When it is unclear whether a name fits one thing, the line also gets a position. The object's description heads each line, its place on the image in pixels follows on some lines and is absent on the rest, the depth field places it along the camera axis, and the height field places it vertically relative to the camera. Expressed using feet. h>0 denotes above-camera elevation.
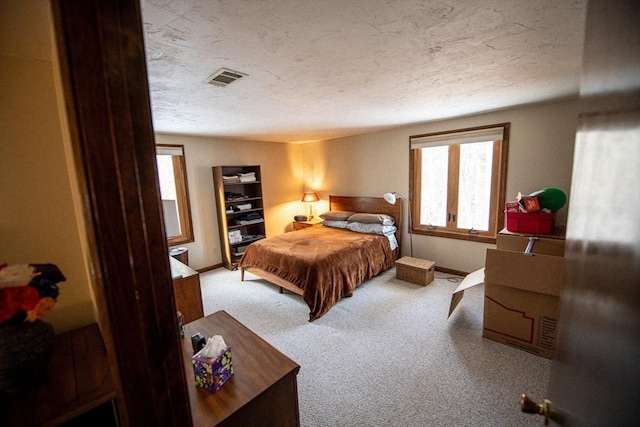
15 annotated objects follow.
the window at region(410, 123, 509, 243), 10.43 -0.21
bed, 9.18 -3.24
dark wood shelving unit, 14.06 -1.39
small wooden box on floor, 10.94 -4.09
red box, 7.40 -1.44
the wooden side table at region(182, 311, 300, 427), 3.08 -2.72
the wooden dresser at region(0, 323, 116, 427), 2.05 -1.84
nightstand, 16.42 -2.68
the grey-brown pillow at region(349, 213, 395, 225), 12.86 -2.01
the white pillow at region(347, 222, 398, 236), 12.52 -2.45
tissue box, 3.35 -2.51
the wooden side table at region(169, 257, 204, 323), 6.37 -2.77
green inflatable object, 7.30 -0.74
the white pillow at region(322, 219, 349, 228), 14.17 -2.40
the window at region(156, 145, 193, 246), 12.87 -0.45
